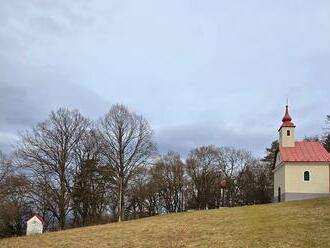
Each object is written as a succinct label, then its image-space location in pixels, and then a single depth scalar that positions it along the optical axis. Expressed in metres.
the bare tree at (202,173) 85.00
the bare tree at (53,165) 59.62
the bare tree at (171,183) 84.38
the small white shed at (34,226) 44.62
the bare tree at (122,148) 62.22
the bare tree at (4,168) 58.72
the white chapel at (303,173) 57.44
